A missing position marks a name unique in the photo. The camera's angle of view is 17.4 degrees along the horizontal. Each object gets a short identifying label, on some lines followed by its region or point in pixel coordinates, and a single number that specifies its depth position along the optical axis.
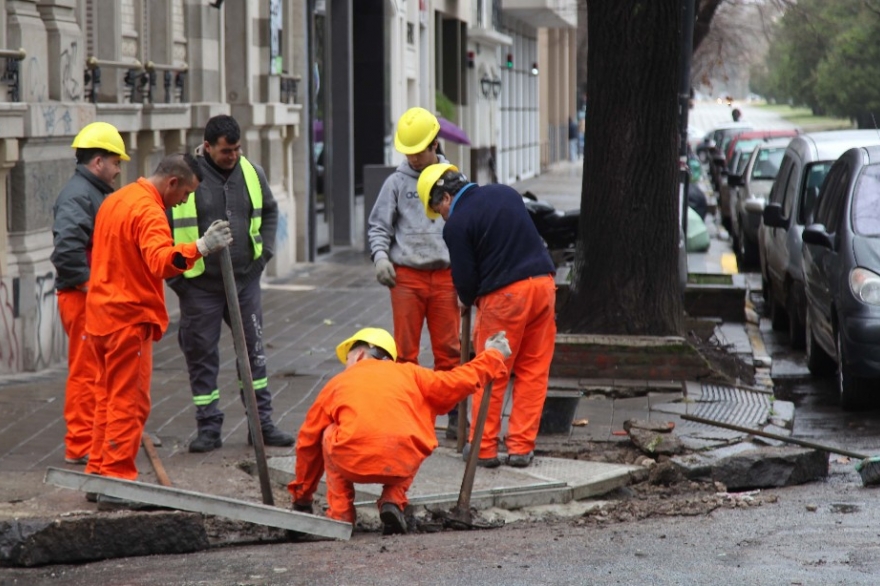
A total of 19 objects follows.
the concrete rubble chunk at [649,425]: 16.93
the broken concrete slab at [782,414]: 18.01
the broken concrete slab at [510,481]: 13.96
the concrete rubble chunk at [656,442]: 16.06
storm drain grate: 18.09
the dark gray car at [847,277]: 18.61
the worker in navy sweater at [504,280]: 15.02
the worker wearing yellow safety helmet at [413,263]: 16.35
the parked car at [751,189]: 38.84
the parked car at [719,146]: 64.90
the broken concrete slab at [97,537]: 11.57
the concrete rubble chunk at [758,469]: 15.39
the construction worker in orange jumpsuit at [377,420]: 12.35
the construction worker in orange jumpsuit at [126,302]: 13.51
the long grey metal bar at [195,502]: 12.23
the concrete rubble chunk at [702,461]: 15.58
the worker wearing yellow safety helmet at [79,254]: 14.92
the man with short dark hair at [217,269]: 15.63
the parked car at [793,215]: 24.97
